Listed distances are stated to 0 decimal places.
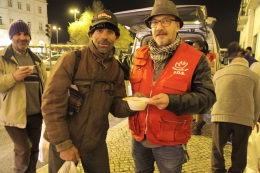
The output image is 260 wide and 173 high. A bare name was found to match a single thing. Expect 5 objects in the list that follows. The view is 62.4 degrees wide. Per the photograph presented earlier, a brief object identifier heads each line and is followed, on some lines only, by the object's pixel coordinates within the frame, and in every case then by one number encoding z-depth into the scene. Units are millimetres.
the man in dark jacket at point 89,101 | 1875
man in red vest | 1866
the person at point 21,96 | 2754
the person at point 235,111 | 3041
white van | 3826
